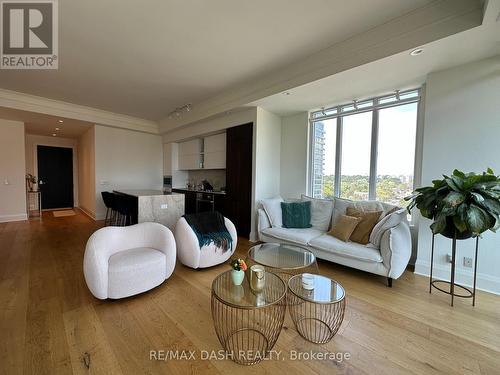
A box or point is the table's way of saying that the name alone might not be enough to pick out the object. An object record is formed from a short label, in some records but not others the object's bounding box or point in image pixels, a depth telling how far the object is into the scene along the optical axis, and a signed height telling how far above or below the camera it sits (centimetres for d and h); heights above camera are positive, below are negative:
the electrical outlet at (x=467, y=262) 239 -92
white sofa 234 -82
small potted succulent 175 -79
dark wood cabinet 404 +1
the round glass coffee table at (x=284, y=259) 203 -85
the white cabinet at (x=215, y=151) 487 +62
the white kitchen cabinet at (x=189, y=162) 570 +42
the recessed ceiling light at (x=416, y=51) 212 +133
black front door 682 -6
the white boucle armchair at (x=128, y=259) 190 -83
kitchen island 362 -57
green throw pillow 347 -60
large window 306 +51
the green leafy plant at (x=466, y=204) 185 -20
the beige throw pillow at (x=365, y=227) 270 -62
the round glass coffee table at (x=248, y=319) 144 -112
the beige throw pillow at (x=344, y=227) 280 -65
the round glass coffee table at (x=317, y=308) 160 -110
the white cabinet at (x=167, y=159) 641 +52
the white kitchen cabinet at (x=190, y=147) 566 +83
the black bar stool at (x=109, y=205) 440 -65
